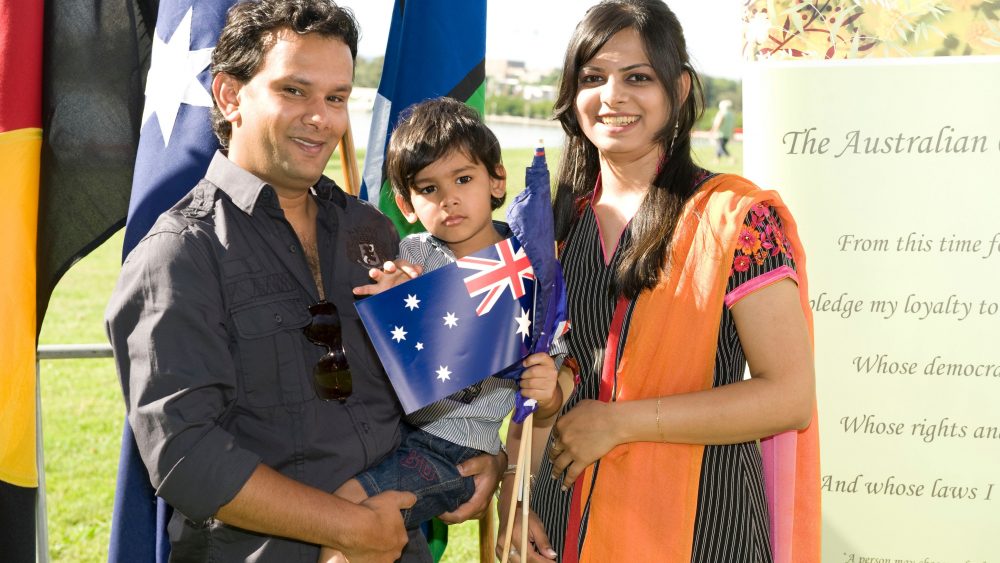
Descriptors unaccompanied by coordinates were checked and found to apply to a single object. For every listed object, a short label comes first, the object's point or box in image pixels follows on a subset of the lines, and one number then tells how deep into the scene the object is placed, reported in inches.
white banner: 134.3
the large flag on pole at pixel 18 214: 124.0
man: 84.3
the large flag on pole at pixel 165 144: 119.6
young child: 105.5
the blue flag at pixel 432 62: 141.0
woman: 100.8
